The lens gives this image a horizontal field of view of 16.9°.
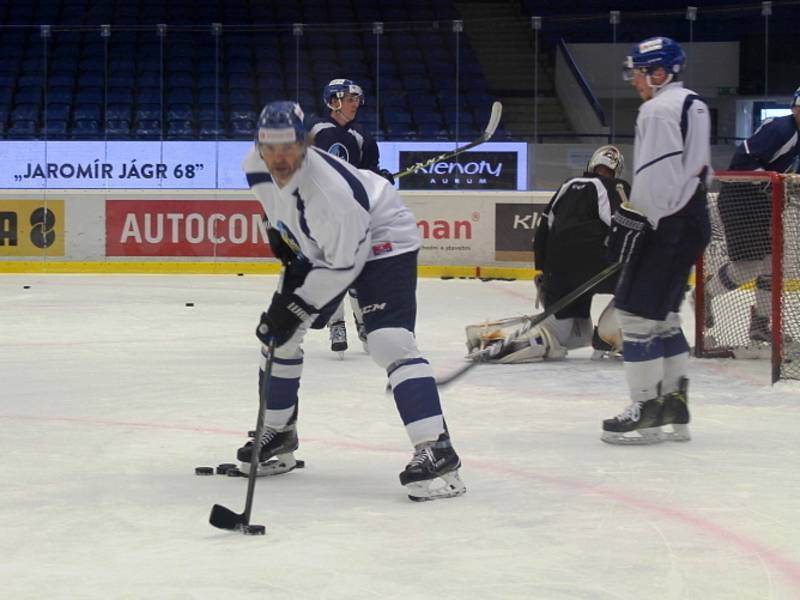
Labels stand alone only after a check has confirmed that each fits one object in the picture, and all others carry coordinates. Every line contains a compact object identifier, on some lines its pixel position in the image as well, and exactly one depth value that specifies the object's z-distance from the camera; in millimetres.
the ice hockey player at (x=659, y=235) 7270
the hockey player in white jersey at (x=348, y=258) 5778
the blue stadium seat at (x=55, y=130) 20258
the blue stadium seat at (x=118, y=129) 20301
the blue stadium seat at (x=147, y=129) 20316
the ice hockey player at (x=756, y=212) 11071
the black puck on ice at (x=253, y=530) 5350
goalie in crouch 11050
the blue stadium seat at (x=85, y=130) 20273
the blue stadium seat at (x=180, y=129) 20316
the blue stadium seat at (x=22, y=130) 20301
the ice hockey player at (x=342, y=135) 11022
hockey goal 10857
